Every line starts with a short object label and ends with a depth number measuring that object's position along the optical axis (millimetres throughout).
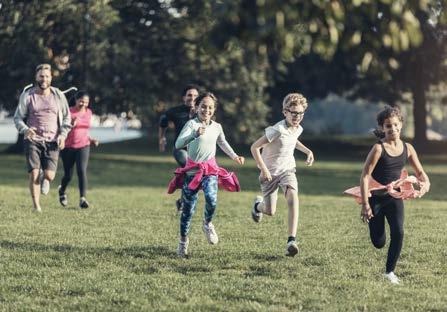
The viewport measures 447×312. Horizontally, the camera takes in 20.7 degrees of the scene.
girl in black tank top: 11484
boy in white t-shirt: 13636
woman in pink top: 20229
